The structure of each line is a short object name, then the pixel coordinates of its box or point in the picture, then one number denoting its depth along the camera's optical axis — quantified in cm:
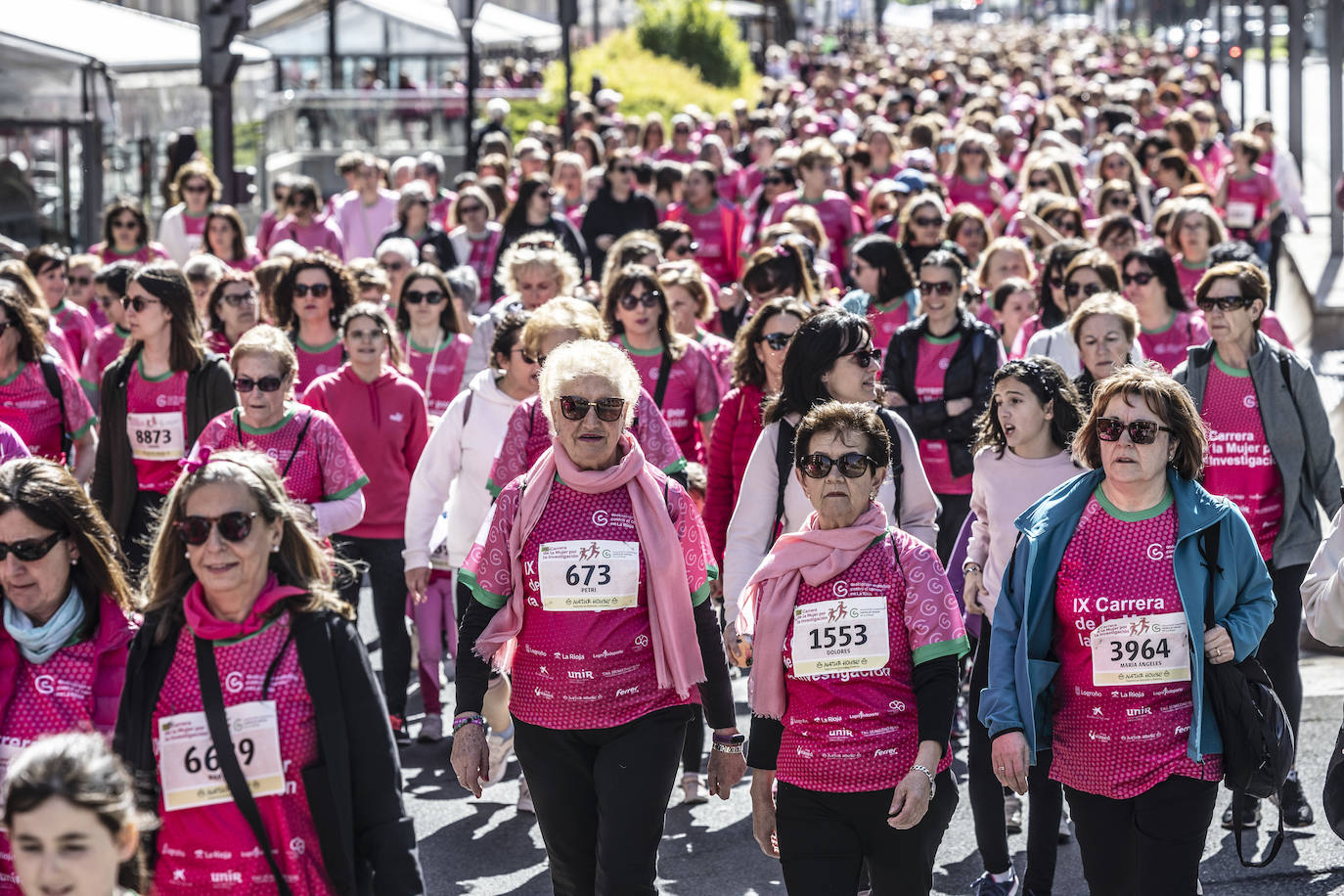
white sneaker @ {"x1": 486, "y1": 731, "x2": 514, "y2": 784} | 1441
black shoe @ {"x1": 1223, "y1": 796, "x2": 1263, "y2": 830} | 1304
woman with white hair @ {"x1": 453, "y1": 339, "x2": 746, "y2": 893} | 966
